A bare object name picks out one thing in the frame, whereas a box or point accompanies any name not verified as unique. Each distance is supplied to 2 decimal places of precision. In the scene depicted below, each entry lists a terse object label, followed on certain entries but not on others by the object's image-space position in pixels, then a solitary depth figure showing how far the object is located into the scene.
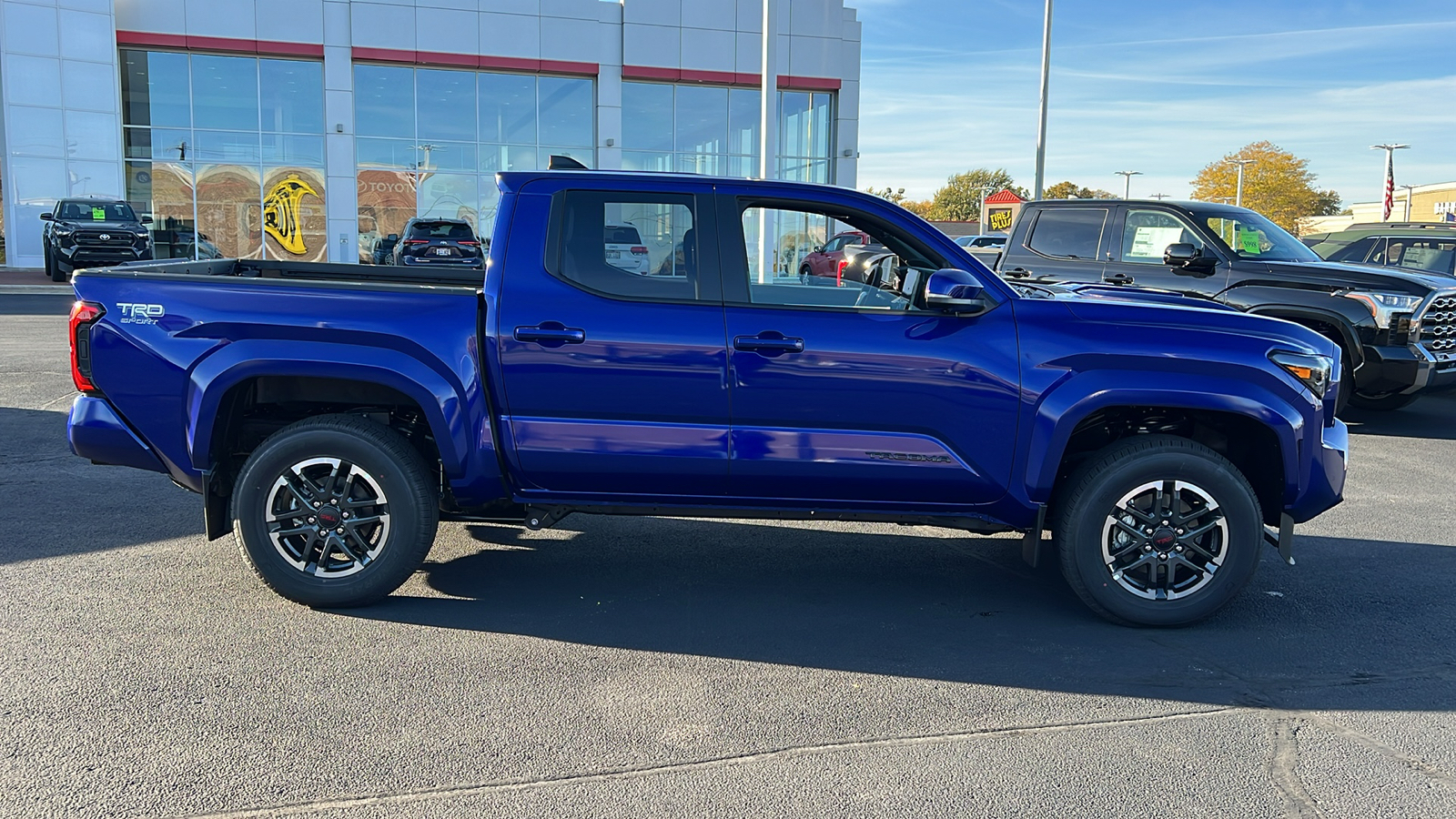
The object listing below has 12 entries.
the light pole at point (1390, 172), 62.72
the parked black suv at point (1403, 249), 14.02
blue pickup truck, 4.64
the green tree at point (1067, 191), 102.00
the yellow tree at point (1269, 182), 74.56
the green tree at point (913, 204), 97.36
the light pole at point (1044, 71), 23.16
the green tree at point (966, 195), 104.19
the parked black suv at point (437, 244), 23.94
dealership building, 29.06
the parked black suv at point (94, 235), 25.41
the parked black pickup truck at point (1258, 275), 9.46
